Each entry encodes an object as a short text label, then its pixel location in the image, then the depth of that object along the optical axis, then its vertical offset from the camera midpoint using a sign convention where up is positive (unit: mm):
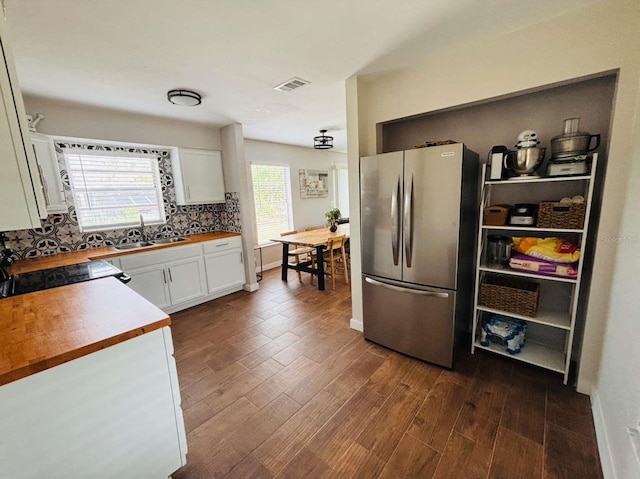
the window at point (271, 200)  4910 -59
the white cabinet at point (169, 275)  2903 -861
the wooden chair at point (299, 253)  4486 -1010
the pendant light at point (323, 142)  4062 +814
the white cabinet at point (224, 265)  3574 -915
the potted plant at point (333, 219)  4570 -424
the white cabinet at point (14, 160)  975 +180
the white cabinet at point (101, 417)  924 -836
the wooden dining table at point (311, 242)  3834 -670
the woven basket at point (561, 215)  1702 -200
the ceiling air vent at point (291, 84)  2318 +999
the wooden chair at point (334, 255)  3936 -950
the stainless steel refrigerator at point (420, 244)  1899 -421
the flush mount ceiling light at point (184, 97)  2455 +955
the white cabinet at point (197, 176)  3561 +330
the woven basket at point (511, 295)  1958 -821
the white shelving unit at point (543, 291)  1838 -822
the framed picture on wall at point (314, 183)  5656 +259
